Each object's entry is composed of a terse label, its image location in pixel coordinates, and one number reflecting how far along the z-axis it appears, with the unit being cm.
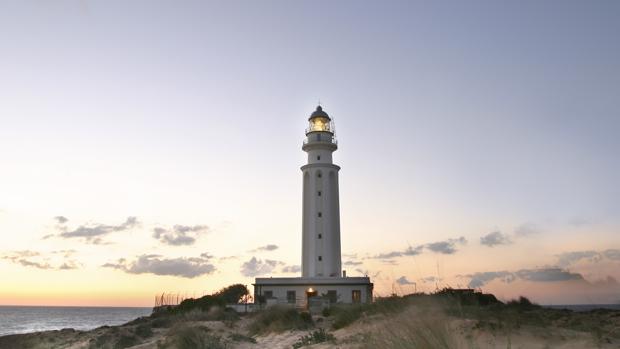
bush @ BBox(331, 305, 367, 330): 1592
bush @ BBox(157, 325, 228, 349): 1351
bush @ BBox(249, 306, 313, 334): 1808
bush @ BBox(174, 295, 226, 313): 3447
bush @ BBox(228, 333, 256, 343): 1611
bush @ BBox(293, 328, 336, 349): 1291
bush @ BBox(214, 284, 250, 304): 4178
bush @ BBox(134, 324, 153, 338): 2188
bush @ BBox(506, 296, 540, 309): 1758
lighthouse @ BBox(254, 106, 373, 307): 3819
